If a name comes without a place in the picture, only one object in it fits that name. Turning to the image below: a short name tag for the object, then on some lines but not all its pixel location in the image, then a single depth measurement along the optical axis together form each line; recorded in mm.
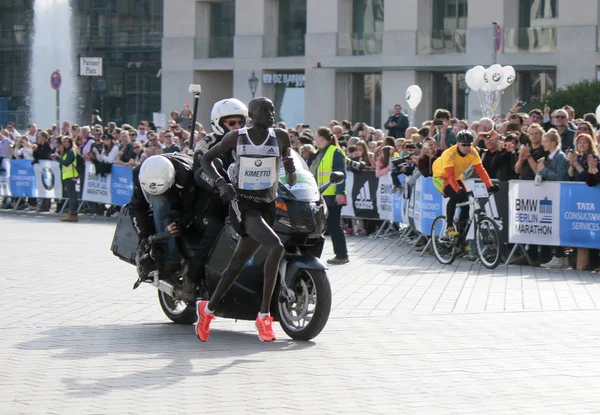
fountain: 63969
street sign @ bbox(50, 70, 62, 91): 35100
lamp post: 54469
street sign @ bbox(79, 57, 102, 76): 42088
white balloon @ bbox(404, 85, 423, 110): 33812
